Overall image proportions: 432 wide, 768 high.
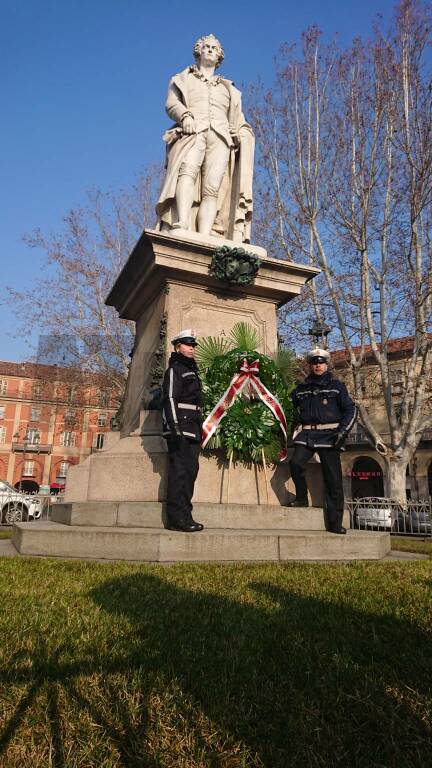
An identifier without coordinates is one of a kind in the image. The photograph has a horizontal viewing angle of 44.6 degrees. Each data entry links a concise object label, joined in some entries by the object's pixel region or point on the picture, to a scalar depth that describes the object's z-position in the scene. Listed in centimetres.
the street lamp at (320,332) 1927
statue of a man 838
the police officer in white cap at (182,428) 543
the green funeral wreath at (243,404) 625
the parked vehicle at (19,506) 1686
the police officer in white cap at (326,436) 603
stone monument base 503
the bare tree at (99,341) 2375
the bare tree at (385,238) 1764
